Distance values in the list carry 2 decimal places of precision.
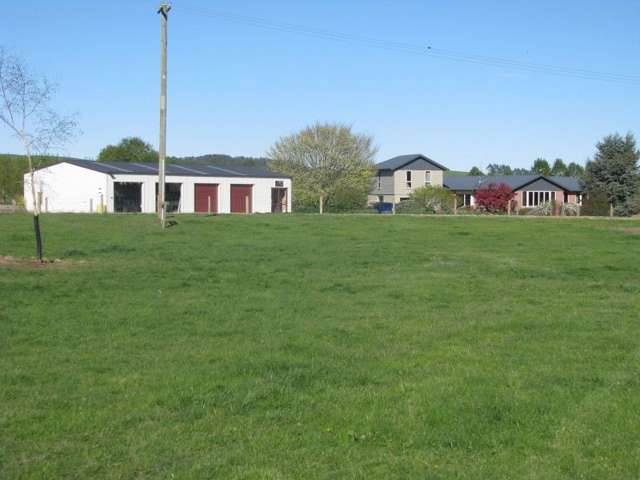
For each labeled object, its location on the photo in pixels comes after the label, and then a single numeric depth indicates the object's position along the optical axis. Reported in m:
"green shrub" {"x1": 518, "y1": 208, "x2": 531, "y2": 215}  62.42
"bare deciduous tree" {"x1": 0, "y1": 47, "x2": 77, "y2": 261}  17.78
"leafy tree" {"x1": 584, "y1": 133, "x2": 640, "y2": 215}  69.25
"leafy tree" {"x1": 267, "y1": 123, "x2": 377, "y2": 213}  78.31
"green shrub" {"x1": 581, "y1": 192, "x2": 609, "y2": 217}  58.88
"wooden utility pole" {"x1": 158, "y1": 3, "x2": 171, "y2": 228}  33.16
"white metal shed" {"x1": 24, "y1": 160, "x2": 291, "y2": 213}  54.97
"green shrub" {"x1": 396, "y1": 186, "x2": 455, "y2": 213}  62.12
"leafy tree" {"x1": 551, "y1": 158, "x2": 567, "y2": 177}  141.75
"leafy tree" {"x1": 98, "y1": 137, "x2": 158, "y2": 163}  92.50
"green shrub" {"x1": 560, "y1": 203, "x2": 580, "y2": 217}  59.53
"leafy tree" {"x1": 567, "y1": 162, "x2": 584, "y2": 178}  139.85
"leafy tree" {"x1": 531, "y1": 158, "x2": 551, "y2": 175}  138.75
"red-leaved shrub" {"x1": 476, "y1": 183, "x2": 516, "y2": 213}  67.69
